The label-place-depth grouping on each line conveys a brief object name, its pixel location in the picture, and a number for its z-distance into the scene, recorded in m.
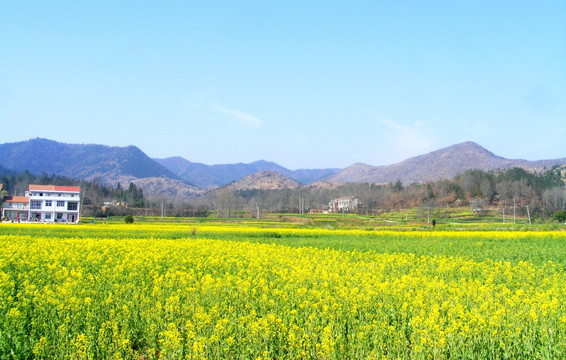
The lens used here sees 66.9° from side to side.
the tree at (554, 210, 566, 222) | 68.78
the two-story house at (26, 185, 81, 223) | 79.69
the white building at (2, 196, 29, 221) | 81.62
